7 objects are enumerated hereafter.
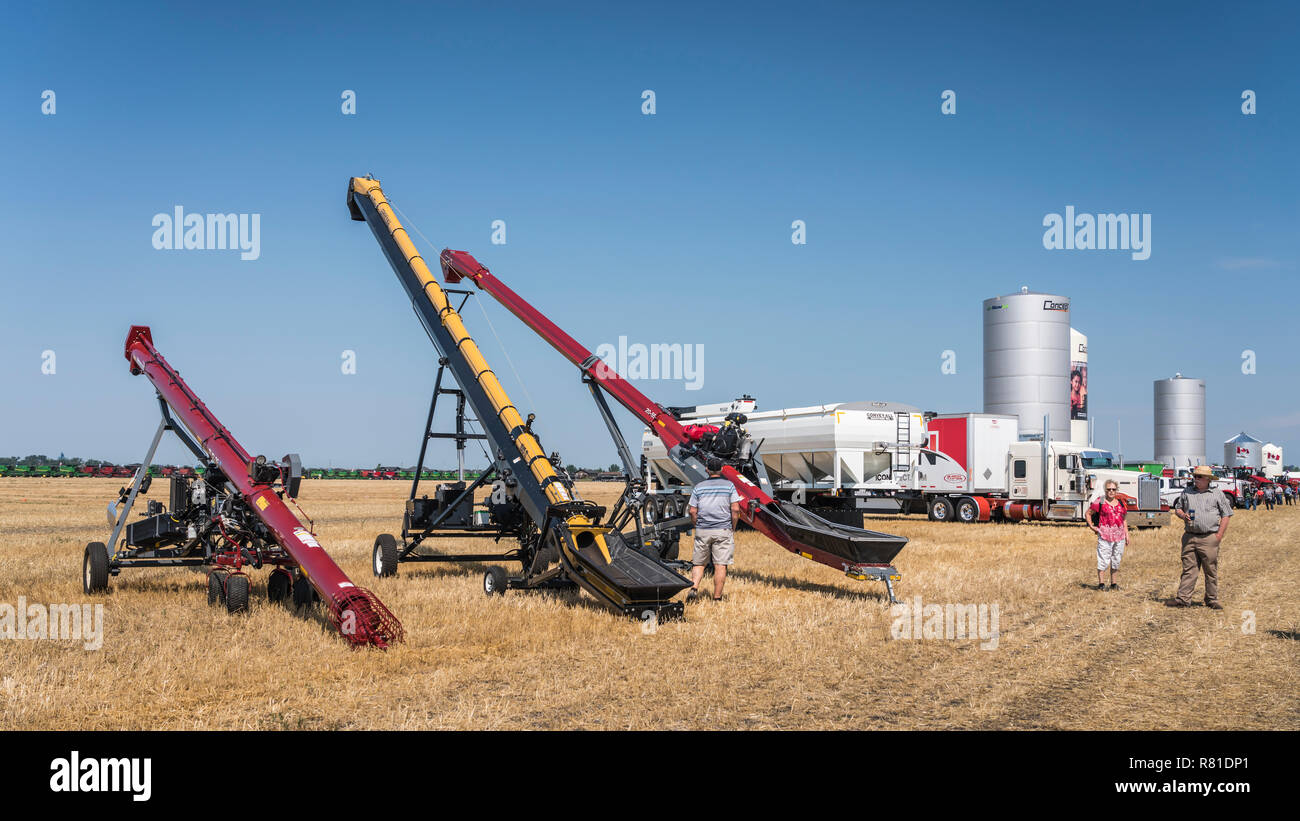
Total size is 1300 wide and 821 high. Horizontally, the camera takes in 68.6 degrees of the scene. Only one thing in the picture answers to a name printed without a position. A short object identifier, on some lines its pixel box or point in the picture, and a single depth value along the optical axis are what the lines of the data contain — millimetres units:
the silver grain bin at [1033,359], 46125
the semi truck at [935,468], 28094
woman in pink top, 14086
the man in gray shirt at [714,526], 12320
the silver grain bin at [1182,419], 70188
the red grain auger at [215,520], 11508
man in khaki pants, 11820
